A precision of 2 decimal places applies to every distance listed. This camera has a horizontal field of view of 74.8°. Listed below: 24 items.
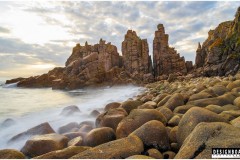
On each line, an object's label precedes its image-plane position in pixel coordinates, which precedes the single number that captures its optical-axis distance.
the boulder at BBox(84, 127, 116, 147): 3.71
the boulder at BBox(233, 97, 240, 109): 4.35
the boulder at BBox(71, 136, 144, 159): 2.60
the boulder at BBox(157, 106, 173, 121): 4.23
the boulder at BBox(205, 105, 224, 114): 3.99
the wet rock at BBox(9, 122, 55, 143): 4.91
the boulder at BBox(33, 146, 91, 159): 2.94
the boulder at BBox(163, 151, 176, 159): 2.92
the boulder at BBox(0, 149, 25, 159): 3.26
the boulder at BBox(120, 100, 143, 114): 5.43
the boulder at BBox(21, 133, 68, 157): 3.67
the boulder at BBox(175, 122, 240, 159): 2.18
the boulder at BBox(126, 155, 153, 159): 2.37
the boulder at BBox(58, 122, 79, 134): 5.22
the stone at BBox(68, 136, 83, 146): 3.66
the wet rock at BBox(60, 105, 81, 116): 7.37
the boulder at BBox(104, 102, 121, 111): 6.67
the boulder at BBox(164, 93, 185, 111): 4.91
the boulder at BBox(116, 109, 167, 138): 3.75
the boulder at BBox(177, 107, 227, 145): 3.00
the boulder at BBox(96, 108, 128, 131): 4.45
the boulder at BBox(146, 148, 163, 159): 2.85
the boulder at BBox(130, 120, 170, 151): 3.10
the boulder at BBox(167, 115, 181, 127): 3.82
